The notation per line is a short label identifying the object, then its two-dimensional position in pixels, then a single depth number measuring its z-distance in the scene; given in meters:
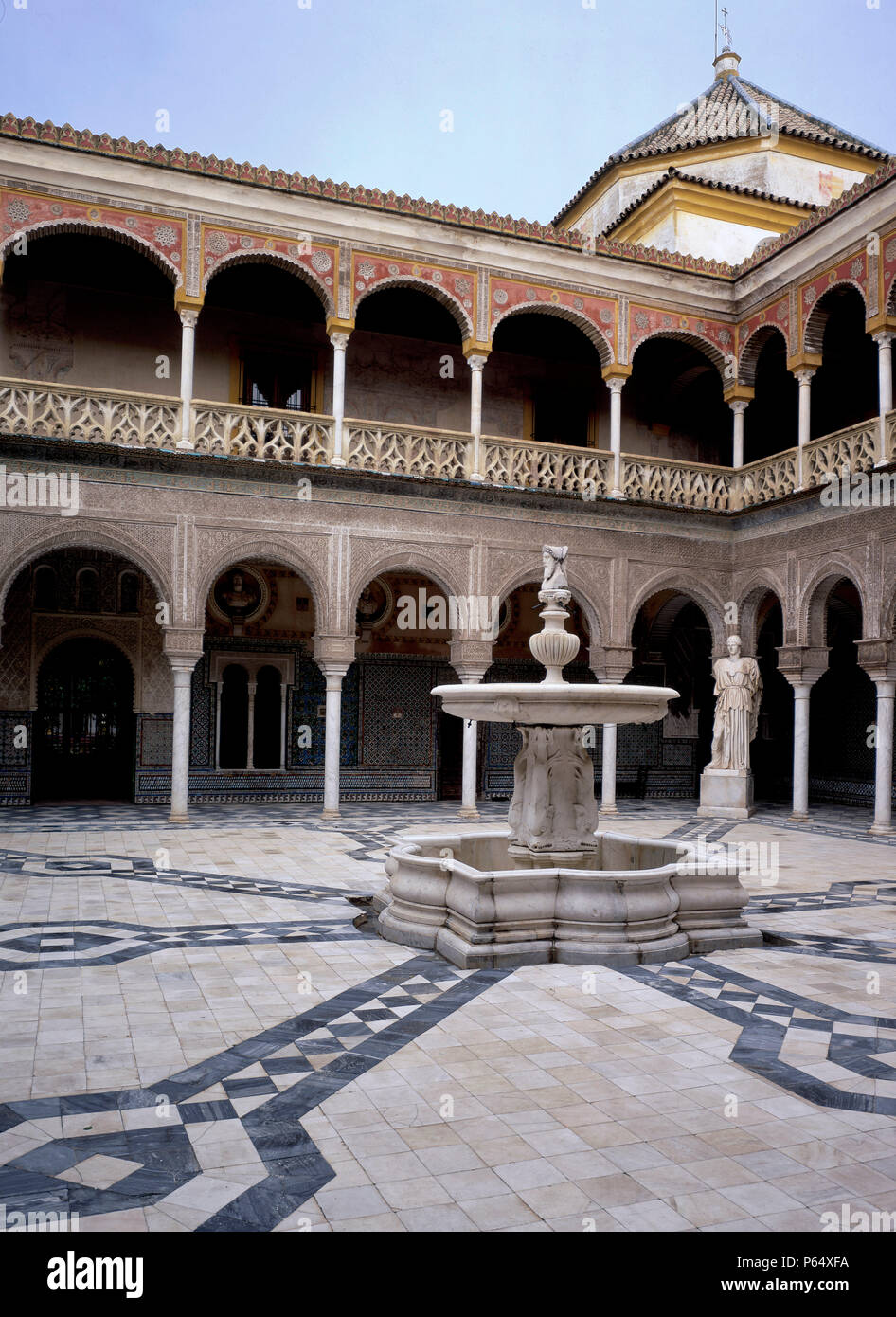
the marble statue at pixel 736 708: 12.48
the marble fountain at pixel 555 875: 4.91
